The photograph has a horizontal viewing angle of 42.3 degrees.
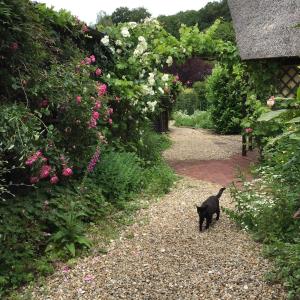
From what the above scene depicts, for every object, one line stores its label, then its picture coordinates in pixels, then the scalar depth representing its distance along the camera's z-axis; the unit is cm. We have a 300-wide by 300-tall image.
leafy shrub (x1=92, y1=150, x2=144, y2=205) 508
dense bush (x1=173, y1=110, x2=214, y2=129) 1648
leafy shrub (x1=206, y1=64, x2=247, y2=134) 1335
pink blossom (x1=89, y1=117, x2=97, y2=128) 450
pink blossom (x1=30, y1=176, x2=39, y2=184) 368
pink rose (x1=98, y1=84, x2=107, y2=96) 499
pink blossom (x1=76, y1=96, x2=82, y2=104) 432
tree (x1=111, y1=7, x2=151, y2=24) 4022
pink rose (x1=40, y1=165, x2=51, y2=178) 367
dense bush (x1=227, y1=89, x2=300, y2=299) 273
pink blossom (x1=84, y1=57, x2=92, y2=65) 538
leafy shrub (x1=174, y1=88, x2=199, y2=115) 2114
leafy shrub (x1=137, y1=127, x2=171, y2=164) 742
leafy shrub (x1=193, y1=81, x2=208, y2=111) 2017
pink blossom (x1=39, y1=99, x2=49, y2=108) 420
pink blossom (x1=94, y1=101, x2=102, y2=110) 470
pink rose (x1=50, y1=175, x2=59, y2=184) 374
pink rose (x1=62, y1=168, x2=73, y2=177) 383
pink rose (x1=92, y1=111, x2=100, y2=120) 457
